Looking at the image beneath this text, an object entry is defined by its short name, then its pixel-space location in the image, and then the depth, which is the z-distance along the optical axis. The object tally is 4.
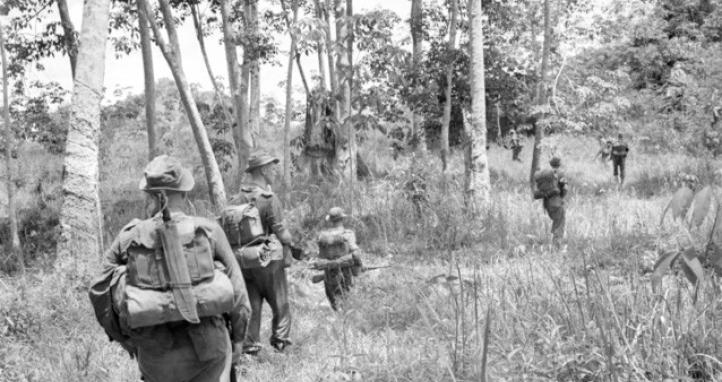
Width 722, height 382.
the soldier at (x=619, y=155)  16.70
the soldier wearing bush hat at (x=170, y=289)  2.93
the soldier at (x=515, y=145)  20.34
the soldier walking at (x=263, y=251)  5.26
